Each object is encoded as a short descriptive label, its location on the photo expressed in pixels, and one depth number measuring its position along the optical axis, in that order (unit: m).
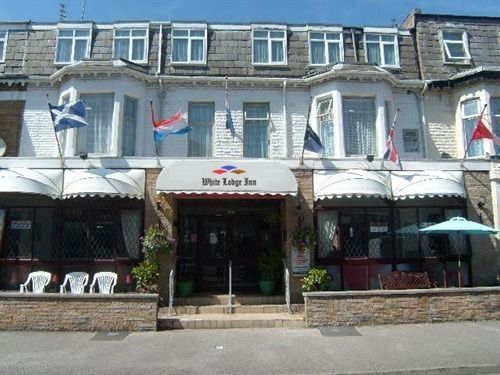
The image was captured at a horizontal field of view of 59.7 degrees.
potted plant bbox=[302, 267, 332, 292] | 12.12
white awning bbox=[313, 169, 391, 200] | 12.60
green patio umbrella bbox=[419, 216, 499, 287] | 11.89
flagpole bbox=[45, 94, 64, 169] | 13.17
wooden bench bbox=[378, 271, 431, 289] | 12.73
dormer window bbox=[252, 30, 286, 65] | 16.81
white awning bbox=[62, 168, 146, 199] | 12.38
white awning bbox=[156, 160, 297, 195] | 12.33
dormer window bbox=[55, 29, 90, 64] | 16.61
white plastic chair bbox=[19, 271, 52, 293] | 12.59
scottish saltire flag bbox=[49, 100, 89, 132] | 12.66
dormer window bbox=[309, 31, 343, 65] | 17.02
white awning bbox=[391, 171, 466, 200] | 12.91
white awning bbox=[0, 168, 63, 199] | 12.12
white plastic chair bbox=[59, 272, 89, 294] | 12.68
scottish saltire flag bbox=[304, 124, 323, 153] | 13.05
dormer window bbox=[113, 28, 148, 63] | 16.68
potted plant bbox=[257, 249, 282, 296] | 13.39
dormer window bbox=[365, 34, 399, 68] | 17.20
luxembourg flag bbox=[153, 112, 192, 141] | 13.04
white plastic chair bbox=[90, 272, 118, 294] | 12.65
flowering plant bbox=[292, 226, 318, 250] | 12.74
